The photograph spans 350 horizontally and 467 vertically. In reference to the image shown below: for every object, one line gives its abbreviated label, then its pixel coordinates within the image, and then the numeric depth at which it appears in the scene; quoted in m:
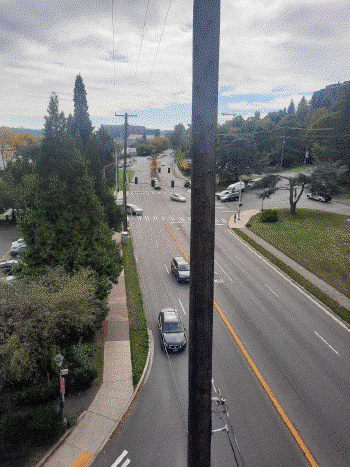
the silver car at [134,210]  52.59
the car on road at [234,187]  64.88
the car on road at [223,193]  63.84
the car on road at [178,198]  62.71
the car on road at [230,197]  62.47
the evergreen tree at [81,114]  42.59
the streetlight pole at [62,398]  12.96
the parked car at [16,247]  34.71
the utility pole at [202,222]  5.16
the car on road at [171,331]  18.36
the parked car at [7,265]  29.86
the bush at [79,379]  15.28
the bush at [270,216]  47.56
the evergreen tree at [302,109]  119.46
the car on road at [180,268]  27.33
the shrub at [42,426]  12.55
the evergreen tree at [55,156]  19.14
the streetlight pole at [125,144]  37.00
